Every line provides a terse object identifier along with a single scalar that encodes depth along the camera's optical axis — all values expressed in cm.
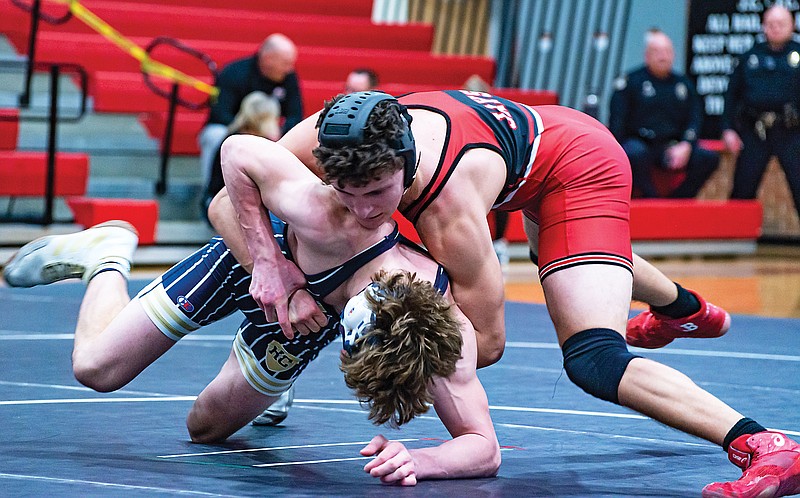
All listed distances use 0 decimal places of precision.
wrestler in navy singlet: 465
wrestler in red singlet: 467
